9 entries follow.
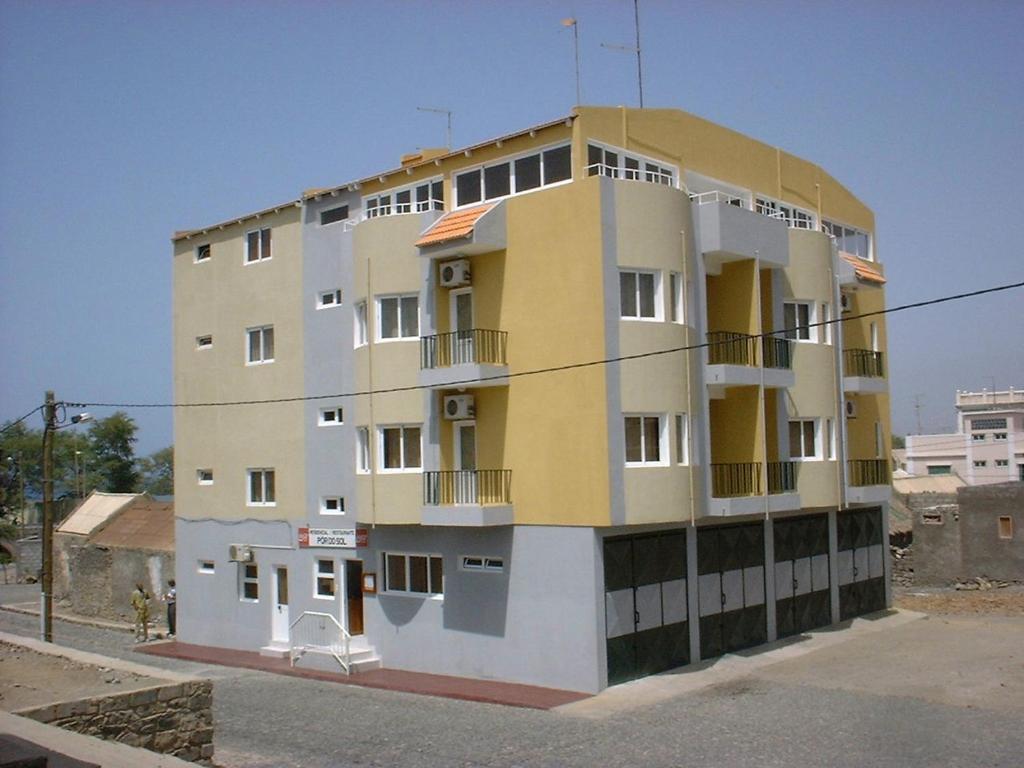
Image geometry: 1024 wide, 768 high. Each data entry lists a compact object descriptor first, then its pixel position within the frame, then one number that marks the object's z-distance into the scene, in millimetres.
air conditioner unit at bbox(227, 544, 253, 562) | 25672
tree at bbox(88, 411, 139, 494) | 88625
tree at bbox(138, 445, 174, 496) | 117562
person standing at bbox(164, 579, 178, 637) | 28297
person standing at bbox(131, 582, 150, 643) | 27312
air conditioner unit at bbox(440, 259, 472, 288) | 20594
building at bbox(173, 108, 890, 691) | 19125
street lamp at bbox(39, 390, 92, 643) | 24875
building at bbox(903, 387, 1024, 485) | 85625
